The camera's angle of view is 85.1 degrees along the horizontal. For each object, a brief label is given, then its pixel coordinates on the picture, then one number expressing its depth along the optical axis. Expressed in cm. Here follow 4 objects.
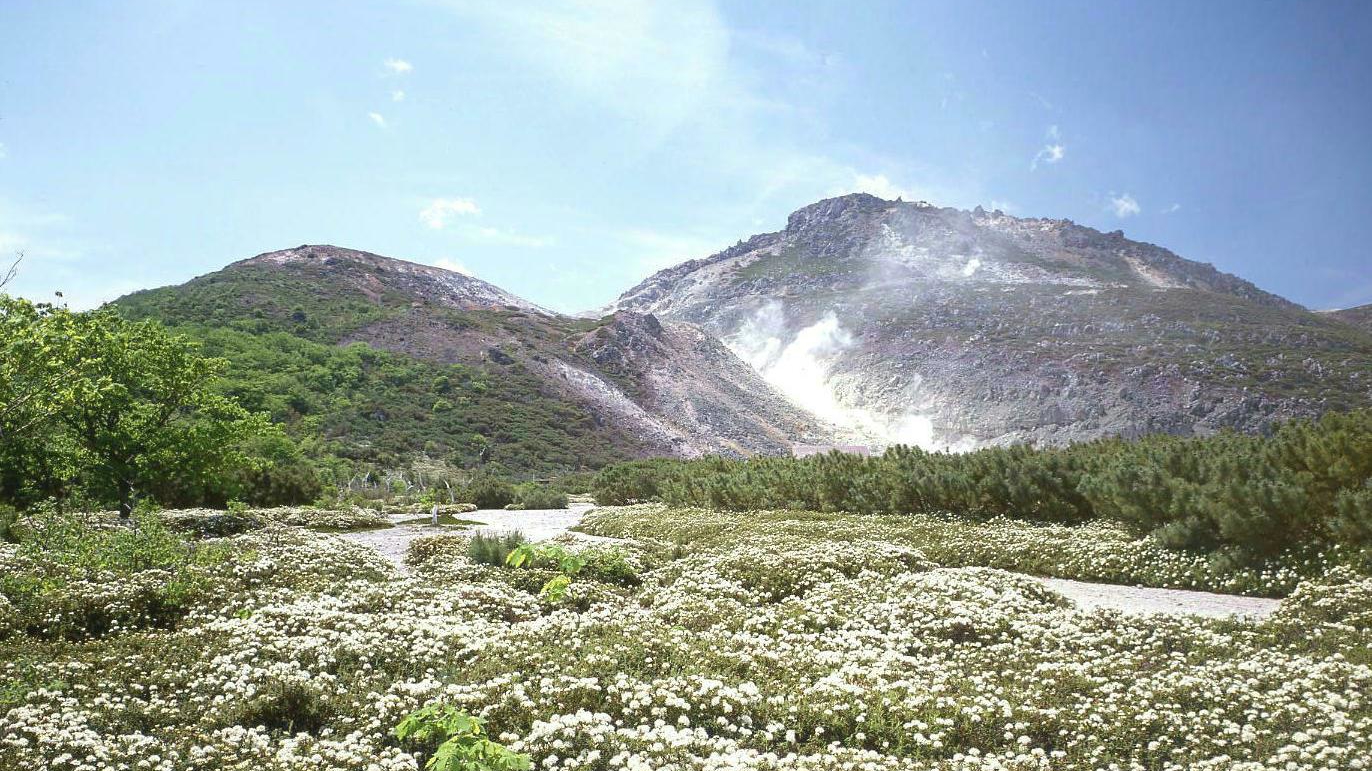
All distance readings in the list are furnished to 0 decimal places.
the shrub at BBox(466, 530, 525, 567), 1585
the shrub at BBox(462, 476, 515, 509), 4216
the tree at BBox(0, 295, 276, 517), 2023
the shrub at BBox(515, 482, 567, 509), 3936
